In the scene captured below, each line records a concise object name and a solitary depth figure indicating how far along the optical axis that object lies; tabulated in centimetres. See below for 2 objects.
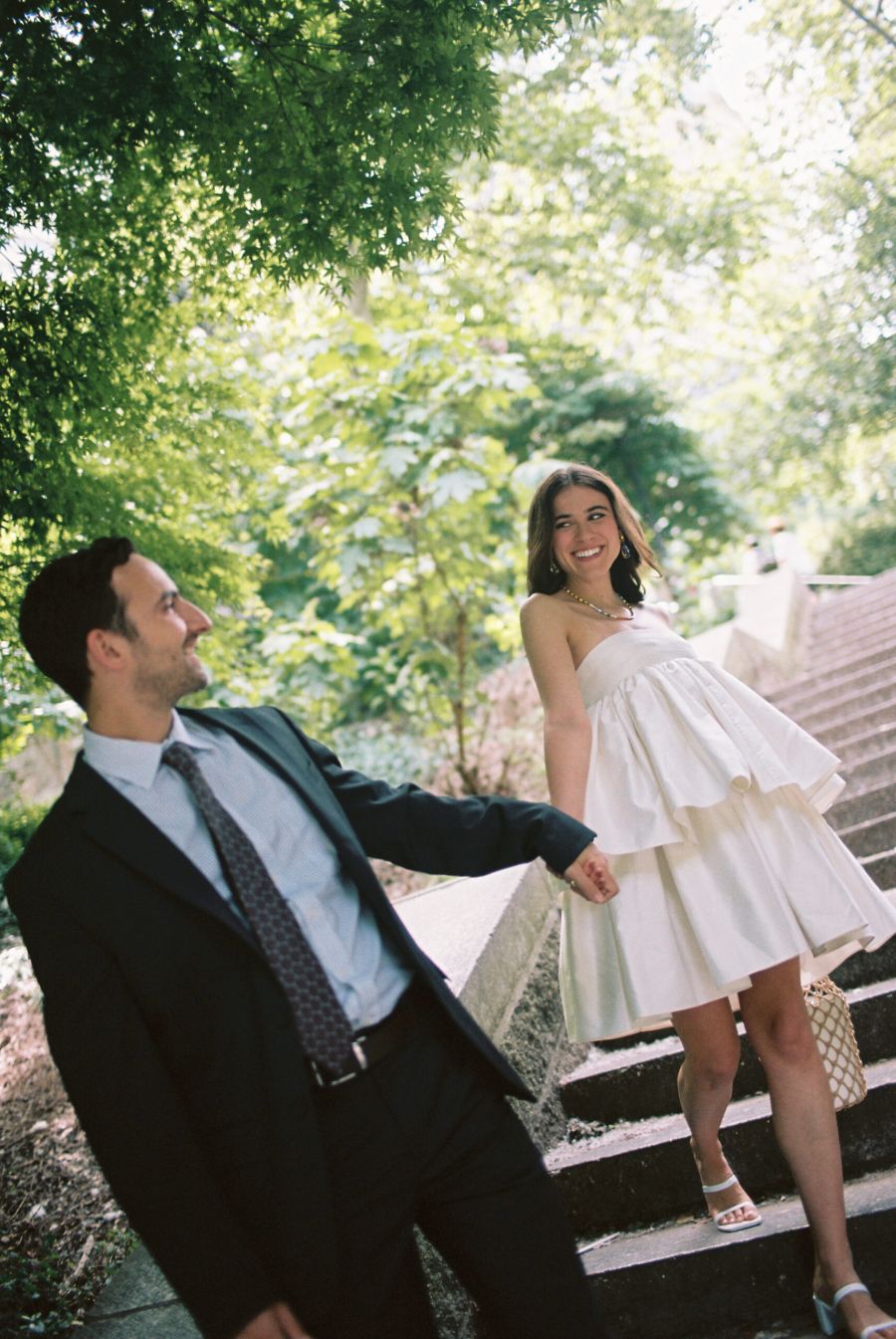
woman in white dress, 247
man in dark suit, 162
